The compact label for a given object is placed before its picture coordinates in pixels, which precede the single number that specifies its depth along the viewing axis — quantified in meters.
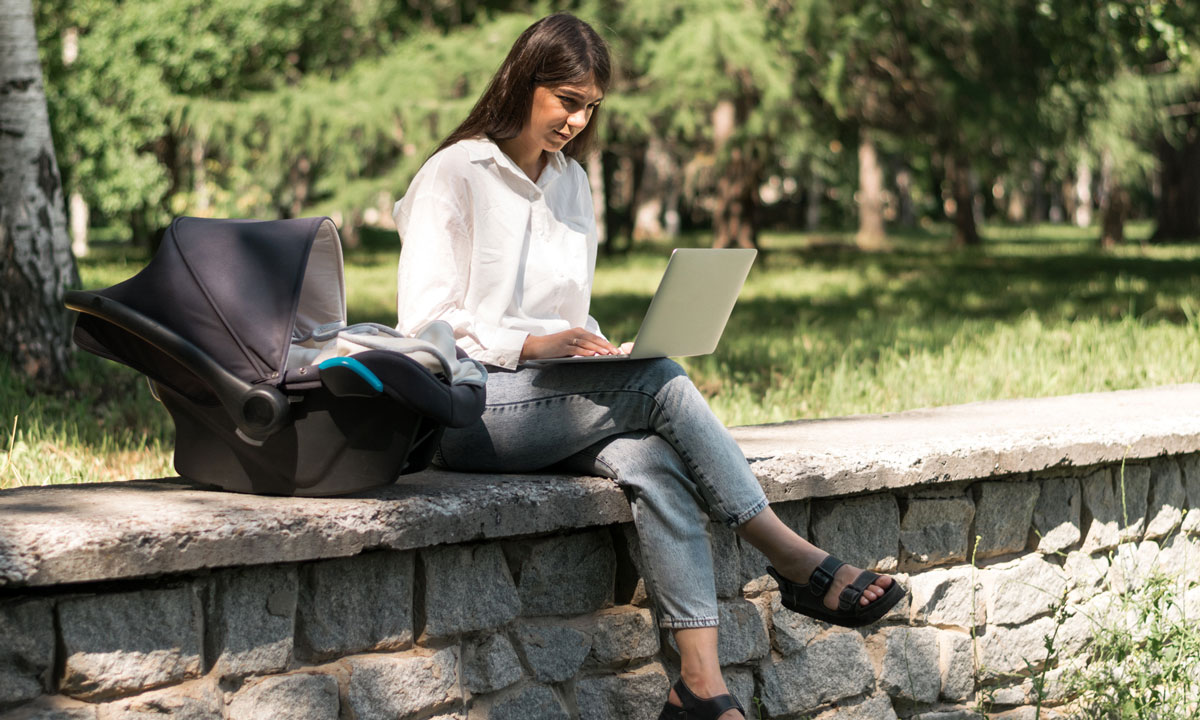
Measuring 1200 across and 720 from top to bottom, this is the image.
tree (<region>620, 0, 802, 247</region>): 12.56
